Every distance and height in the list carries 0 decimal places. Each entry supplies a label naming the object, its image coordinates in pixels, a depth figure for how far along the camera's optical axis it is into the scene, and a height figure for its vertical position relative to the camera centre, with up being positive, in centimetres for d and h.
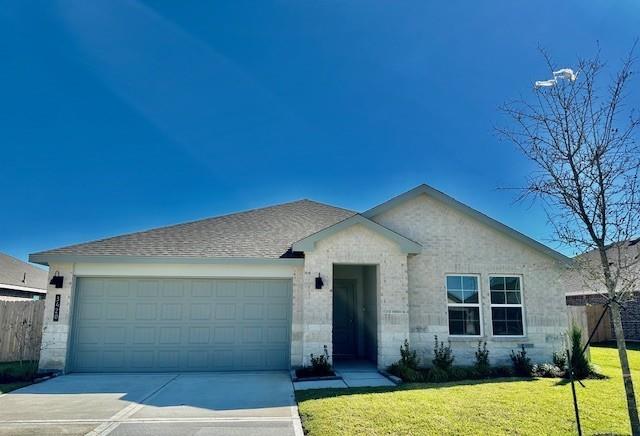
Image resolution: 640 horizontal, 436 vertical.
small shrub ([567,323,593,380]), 1044 -128
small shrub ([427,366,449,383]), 993 -166
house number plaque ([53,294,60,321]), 1080 -20
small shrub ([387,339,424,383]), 992 -152
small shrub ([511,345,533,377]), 1098 -151
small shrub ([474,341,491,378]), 1064 -146
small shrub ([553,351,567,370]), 1127 -144
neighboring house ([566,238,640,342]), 1939 -66
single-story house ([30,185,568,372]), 1097 +27
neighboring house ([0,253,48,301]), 1941 +99
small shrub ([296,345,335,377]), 1014 -156
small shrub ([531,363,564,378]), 1083 -165
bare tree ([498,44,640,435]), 588 +220
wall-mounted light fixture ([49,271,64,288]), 1091 +50
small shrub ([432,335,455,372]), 1086 -134
